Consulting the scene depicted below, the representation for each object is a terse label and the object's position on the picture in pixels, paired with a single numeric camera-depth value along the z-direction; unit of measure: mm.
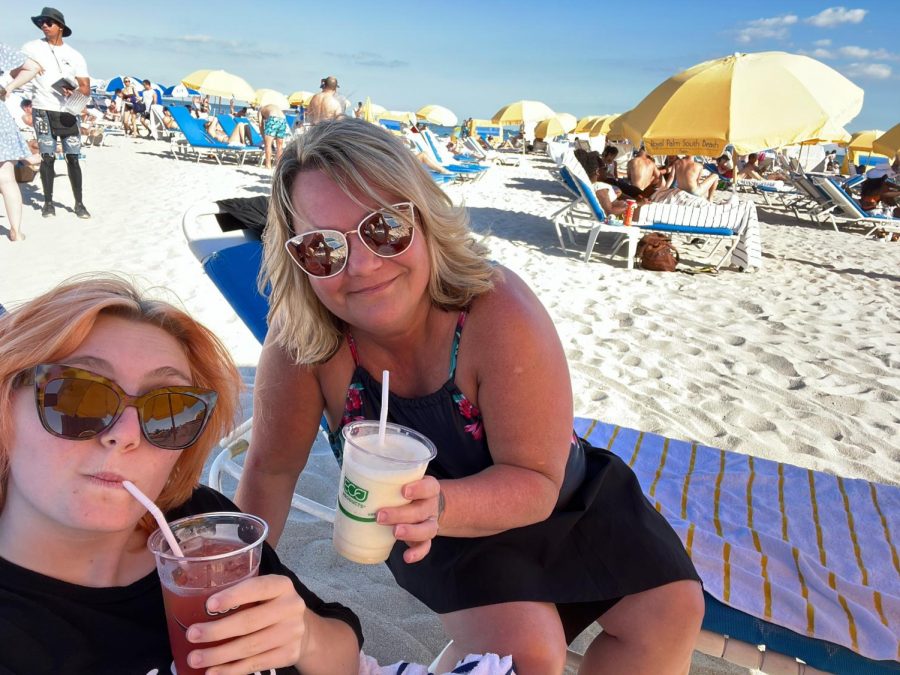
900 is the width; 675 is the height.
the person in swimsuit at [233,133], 18375
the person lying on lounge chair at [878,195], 13305
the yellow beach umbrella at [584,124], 31219
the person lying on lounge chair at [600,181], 9469
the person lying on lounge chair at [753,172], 21289
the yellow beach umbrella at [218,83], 22188
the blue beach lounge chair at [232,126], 18797
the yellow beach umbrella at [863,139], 26938
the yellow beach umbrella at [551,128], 29862
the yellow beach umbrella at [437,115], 35531
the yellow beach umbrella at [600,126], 26475
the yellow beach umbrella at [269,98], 25652
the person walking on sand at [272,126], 15430
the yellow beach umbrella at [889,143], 13592
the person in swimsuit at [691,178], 9930
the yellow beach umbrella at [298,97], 34128
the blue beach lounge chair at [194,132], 15328
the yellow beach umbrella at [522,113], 30609
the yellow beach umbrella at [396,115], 36925
